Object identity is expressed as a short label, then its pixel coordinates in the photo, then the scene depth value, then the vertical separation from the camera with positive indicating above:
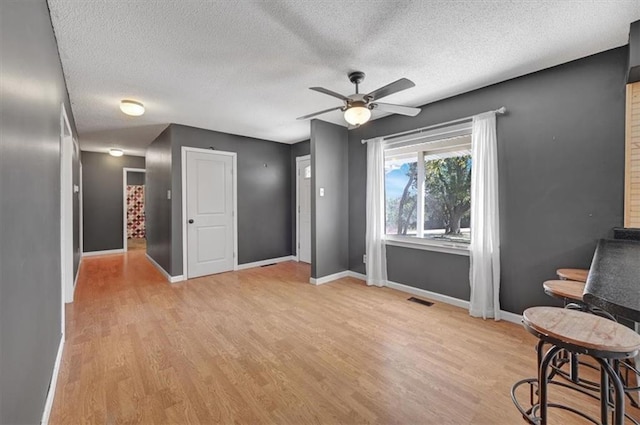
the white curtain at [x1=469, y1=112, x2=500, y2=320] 3.02 -0.16
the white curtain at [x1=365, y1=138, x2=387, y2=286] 4.17 -0.13
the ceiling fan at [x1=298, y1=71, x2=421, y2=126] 2.34 +0.99
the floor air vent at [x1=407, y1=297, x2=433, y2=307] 3.50 -1.22
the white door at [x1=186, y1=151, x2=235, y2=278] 4.71 -0.10
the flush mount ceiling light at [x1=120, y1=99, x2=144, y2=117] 3.43 +1.25
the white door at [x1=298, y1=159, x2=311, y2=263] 5.79 -0.09
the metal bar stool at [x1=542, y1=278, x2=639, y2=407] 1.68 -0.62
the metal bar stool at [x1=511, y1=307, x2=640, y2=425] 1.10 -0.55
